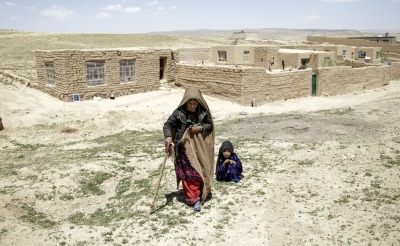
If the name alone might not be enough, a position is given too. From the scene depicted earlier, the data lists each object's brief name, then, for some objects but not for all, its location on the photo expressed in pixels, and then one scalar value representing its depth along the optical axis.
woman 5.61
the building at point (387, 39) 52.47
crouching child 6.84
